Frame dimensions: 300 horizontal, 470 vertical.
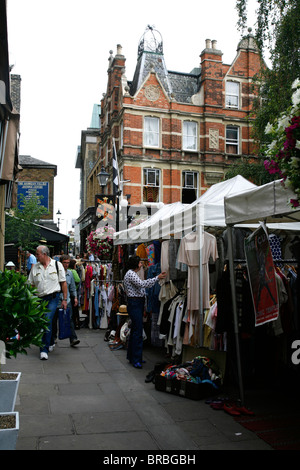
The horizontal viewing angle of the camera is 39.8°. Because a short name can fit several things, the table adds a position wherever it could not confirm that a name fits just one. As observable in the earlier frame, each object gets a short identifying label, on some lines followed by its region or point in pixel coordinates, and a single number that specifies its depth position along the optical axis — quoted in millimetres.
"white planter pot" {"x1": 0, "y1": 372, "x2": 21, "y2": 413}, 3569
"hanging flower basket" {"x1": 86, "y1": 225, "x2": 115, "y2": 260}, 15477
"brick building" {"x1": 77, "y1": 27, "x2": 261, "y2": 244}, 26859
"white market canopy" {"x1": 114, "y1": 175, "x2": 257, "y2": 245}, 6754
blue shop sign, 30083
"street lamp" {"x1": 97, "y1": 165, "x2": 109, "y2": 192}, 15089
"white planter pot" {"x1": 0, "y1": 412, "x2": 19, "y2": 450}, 2758
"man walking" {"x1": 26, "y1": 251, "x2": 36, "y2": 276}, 19081
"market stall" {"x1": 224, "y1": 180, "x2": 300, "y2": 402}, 4141
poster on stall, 4605
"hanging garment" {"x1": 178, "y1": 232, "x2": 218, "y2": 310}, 6367
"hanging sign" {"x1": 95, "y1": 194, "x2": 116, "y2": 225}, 18128
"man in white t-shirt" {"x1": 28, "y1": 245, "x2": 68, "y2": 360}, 7441
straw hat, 9109
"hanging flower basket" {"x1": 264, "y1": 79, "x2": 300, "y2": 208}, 3232
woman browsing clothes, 7179
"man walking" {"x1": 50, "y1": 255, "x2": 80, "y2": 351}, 8891
